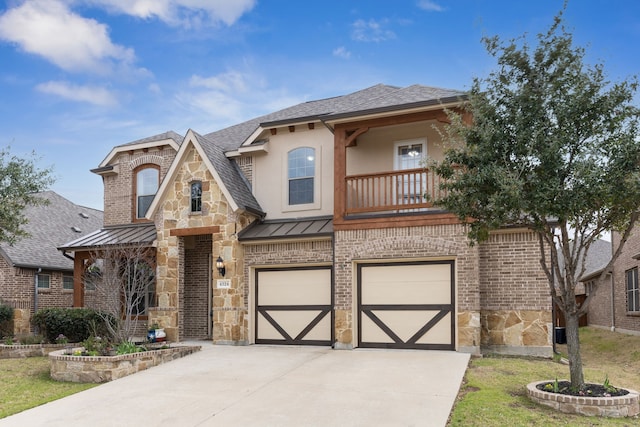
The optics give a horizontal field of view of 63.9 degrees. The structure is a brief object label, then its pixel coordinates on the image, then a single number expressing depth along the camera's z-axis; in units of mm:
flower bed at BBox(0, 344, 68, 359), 13578
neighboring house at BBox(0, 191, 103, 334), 18156
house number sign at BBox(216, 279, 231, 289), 13954
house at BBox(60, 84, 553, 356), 11984
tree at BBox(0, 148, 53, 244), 14375
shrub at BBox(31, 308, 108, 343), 14688
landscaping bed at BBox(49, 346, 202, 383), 10062
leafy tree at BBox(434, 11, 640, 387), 7516
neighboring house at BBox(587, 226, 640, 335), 18812
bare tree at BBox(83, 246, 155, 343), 12062
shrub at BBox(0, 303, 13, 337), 17188
